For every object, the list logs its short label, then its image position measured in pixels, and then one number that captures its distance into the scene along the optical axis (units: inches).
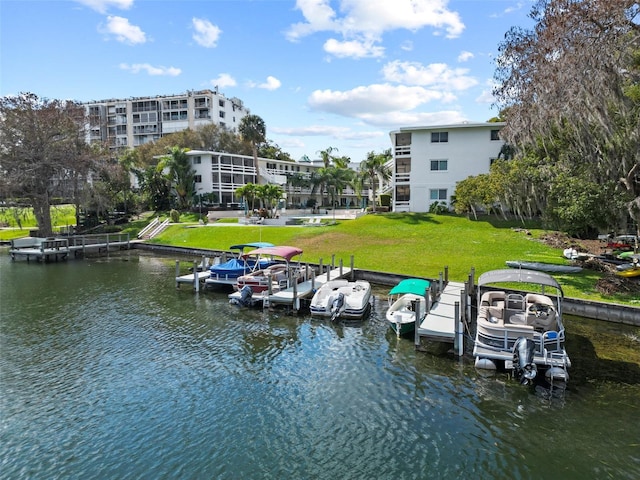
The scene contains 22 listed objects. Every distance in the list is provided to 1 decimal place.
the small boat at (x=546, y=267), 1056.2
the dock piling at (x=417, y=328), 700.0
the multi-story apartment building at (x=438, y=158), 2039.9
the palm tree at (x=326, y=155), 3513.8
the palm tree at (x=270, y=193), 2442.2
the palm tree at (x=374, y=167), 2299.1
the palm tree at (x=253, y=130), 3125.0
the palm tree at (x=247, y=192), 2463.5
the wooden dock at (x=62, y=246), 1721.2
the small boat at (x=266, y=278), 962.1
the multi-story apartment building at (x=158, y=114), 4379.9
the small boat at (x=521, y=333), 574.2
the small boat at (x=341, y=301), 859.4
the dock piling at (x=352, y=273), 1201.0
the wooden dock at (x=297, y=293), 921.0
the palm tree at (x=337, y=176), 3230.8
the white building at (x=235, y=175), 2967.5
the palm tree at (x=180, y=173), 2770.7
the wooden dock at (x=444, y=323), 669.3
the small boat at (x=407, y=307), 755.4
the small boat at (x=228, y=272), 1110.4
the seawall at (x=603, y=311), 792.9
